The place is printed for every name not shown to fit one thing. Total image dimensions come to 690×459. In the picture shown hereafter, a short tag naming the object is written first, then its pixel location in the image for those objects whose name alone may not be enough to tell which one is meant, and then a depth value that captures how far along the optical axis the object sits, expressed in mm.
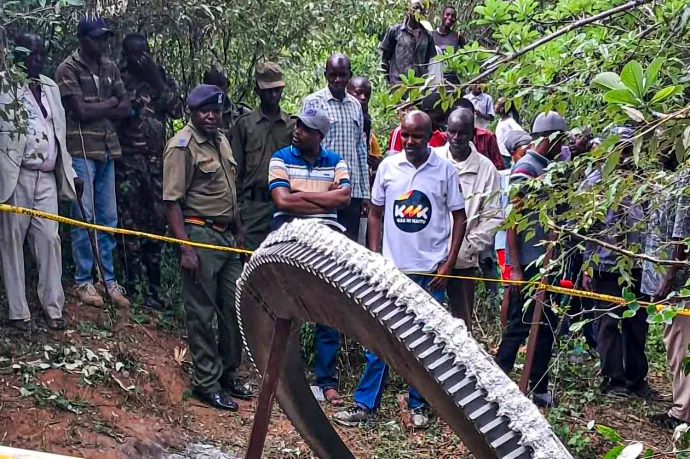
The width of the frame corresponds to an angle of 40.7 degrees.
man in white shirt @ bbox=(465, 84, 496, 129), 9812
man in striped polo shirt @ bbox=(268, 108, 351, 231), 6180
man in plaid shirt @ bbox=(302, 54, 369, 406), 7113
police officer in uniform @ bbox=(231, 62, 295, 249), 6887
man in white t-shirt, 6125
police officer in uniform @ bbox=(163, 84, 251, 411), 6105
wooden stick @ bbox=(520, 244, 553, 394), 6012
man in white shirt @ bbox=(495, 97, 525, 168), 9534
